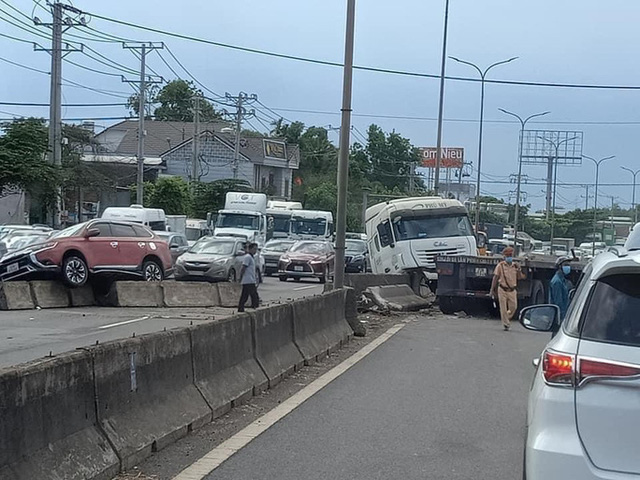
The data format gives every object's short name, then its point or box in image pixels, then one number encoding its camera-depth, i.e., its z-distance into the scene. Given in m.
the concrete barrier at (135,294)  22.91
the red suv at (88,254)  21.88
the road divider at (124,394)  5.54
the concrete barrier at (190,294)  23.72
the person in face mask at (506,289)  19.93
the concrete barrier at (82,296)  22.72
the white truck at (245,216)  41.94
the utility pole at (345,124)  18.19
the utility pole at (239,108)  69.44
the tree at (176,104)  110.56
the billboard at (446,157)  117.00
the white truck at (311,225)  46.47
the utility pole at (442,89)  41.50
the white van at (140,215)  35.22
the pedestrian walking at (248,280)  20.30
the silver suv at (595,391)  4.18
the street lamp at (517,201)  58.38
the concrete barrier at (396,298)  23.14
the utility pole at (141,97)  47.22
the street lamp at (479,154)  52.09
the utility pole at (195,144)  61.59
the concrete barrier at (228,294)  24.77
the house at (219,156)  78.25
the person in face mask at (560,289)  16.64
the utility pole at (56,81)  37.19
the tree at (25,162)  37.00
